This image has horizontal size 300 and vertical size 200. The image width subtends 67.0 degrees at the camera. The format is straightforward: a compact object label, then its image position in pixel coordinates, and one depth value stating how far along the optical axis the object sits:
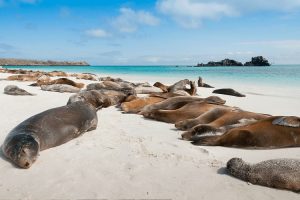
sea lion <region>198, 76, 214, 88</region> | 11.33
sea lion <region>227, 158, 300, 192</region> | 2.26
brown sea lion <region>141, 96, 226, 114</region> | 5.05
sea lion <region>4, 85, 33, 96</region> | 7.27
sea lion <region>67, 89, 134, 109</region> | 5.70
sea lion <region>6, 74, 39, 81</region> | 12.53
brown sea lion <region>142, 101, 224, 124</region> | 4.47
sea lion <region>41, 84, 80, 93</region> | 8.36
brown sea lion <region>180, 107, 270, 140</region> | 3.58
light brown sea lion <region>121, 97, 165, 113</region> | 5.47
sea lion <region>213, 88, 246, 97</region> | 8.36
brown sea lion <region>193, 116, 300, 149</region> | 3.18
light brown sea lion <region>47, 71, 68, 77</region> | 16.55
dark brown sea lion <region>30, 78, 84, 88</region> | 9.16
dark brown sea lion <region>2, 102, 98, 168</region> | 2.67
